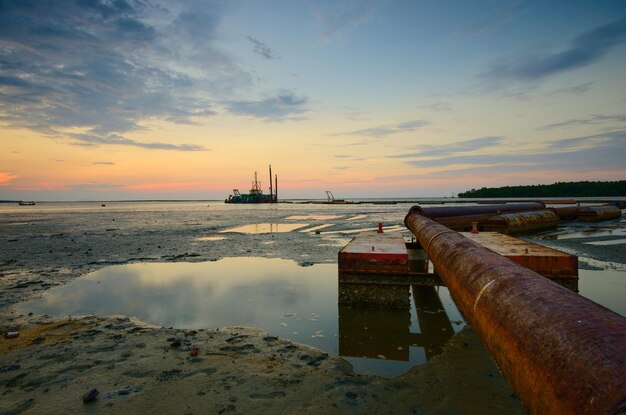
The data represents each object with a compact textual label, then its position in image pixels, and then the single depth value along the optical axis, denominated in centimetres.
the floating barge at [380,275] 606
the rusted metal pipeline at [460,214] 1681
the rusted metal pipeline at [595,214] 2508
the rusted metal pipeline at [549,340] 137
